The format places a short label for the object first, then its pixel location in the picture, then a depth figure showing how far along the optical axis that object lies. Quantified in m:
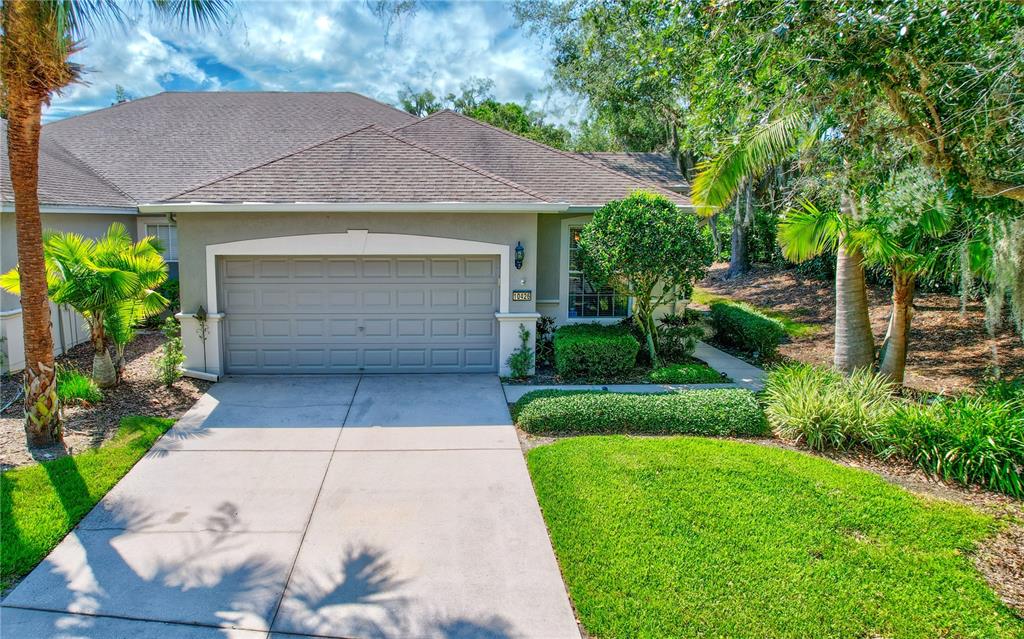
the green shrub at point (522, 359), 10.24
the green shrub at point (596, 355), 10.17
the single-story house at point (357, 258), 9.81
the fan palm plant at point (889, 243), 8.47
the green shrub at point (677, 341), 11.36
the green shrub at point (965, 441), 6.41
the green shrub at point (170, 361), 9.44
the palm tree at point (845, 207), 8.47
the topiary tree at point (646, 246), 9.70
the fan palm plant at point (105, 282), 8.44
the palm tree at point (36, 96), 5.97
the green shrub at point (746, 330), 11.83
